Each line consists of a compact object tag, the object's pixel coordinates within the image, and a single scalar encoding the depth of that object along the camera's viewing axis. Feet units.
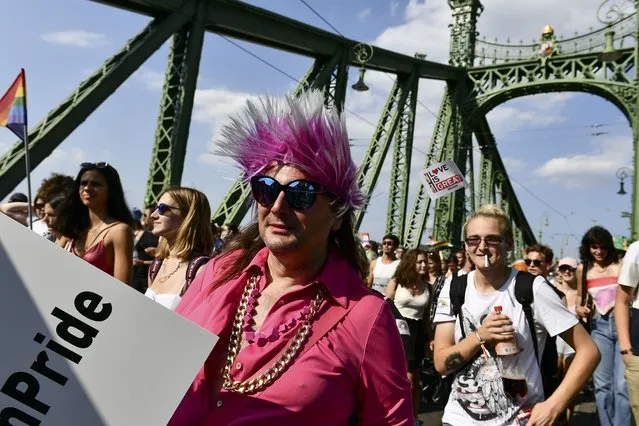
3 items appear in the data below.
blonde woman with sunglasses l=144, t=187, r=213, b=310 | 10.52
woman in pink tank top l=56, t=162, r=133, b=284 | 10.40
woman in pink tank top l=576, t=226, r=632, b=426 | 14.24
